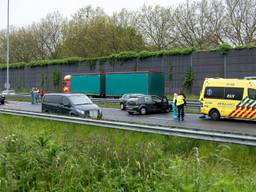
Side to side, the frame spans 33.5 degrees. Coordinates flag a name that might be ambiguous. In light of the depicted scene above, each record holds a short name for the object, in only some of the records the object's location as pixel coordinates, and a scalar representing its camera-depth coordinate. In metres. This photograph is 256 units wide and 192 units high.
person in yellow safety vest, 24.11
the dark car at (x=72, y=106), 21.39
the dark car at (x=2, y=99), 43.16
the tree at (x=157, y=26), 55.16
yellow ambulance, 22.88
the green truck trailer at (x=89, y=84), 43.53
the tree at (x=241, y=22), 47.66
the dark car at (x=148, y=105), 29.38
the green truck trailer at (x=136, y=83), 38.25
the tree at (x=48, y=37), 74.75
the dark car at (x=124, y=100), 32.18
